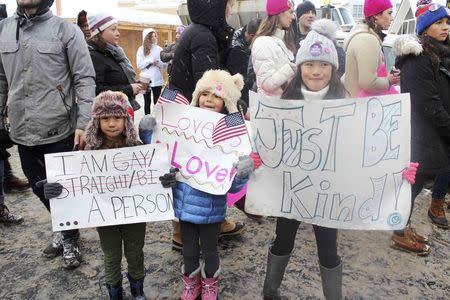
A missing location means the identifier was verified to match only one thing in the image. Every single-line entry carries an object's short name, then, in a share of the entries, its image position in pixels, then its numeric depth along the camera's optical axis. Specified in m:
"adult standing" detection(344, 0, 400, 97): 3.14
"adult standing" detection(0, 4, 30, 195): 4.61
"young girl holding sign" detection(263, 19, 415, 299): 2.18
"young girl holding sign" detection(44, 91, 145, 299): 2.25
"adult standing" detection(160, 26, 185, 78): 7.75
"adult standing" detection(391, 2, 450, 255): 3.00
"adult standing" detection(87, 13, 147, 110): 3.16
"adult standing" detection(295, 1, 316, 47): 4.84
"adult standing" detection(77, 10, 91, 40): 4.21
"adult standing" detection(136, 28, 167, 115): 8.34
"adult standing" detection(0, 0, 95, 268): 2.63
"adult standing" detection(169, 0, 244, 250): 2.91
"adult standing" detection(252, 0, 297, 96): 3.00
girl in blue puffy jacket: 2.36
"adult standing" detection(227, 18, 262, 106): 3.34
